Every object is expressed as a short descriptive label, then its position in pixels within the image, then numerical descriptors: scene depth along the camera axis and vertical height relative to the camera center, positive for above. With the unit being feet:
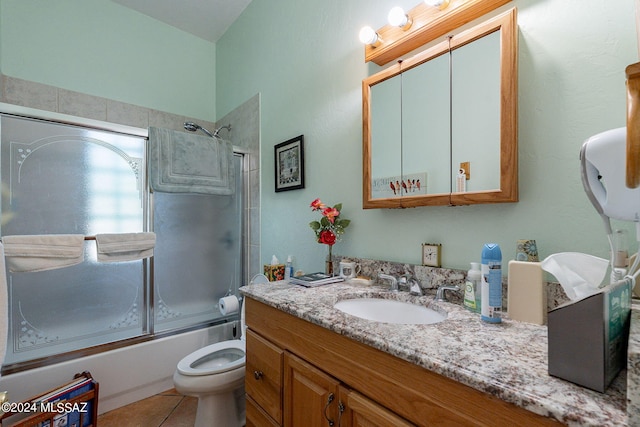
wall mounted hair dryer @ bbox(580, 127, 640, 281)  1.93 +0.23
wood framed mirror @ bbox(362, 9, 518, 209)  3.09 +1.14
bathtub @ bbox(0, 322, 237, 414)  5.17 -3.10
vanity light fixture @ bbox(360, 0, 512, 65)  3.33 +2.37
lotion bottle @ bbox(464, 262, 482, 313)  2.99 -0.80
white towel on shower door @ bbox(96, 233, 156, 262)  5.39 -0.61
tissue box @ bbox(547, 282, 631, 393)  1.57 -0.72
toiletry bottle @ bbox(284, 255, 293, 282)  6.05 -1.17
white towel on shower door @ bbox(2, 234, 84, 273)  4.41 -0.58
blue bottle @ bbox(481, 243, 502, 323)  2.61 -0.64
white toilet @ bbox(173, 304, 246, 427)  4.73 -2.86
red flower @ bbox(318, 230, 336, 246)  4.83 -0.40
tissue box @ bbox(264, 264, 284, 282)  6.07 -1.22
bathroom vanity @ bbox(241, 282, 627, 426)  1.60 -1.14
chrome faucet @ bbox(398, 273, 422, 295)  3.74 -0.93
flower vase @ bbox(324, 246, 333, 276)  4.92 -0.89
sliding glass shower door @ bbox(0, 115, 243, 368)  5.31 -0.53
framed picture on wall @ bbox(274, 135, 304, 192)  5.98 +1.08
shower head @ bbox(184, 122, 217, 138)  7.50 +2.27
